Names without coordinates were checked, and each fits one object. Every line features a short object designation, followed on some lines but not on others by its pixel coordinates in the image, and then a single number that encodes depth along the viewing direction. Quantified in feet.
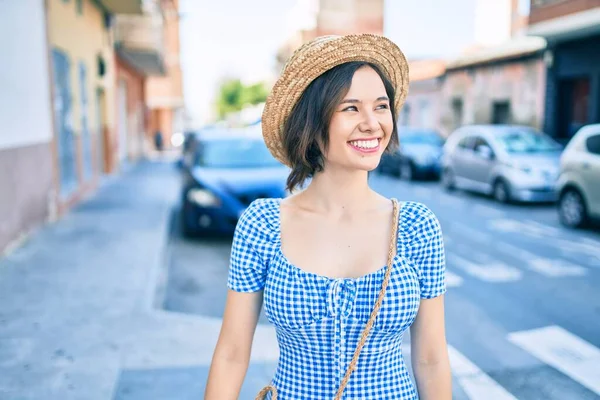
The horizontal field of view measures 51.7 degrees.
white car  30.86
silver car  40.47
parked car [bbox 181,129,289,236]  29.14
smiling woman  5.69
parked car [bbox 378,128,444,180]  57.21
